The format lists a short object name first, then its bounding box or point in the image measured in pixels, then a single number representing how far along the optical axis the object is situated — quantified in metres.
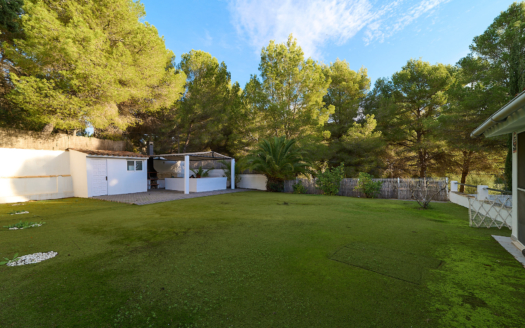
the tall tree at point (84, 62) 9.39
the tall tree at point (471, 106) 11.91
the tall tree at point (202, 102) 17.08
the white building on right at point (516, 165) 3.63
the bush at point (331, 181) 12.70
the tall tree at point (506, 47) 9.05
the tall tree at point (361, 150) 17.03
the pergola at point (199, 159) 12.20
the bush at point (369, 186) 11.41
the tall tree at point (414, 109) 17.86
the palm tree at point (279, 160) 13.91
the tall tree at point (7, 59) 8.53
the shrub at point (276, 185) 14.77
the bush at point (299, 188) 13.60
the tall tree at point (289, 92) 17.42
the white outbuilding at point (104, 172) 10.59
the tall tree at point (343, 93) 19.52
